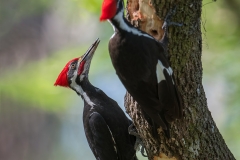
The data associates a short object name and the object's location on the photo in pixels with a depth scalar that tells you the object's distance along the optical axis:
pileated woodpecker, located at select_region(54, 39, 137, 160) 7.55
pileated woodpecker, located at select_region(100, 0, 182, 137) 5.78
